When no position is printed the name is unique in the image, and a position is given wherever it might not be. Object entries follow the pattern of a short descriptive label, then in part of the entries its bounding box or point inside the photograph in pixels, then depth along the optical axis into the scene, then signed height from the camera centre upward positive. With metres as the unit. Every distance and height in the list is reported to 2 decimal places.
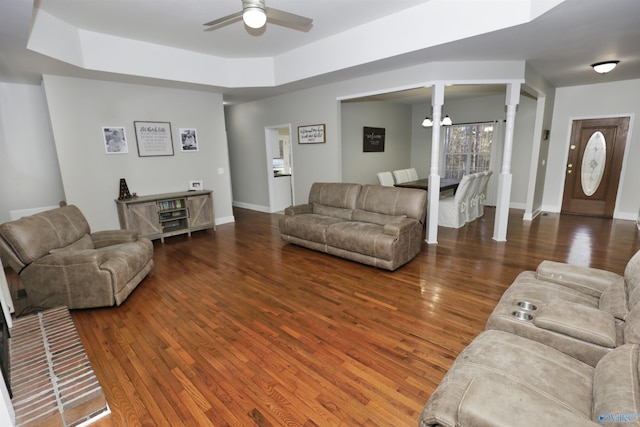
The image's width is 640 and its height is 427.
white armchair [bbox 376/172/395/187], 6.87 -0.58
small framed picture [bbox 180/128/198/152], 5.76 +0.34
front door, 6.01 -0.35
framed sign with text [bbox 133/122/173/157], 5.25 +0.33
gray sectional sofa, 1.05 -0.91
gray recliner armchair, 2.86 -1.01
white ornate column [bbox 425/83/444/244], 4.43 -0.35
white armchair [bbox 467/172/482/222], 5.58 -0.87
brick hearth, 1.72 -1.34
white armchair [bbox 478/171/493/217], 6.12 -0.83
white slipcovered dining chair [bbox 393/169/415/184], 7.34 -0.57
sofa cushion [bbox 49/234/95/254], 3.11 -0.90
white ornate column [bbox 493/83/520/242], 4.50 -0.40
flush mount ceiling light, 4.32 +1.13
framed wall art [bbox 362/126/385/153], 7.16 +0.31
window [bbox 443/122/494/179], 7.50 +0.05
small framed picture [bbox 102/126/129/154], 4.89 +0.30
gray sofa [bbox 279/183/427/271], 3.71 -0.96
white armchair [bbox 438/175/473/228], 5.39 -1.05
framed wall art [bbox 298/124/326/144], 5.88 +0.39
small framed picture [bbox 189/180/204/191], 5.91 -0.53
